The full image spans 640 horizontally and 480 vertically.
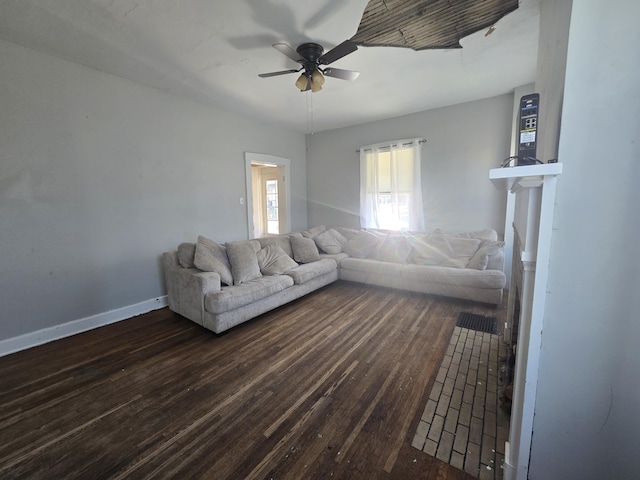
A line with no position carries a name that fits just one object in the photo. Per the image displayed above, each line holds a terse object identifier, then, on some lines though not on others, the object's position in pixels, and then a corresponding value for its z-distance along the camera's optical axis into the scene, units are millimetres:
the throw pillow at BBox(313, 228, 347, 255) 4543
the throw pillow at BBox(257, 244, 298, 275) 3432
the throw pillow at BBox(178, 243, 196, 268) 2992
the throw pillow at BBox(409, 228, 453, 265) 3699
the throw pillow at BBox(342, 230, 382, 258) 4332
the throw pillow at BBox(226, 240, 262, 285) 3041
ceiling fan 2309
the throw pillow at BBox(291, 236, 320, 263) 4055
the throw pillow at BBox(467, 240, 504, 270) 3305
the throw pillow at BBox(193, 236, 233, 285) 2848
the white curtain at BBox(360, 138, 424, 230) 4484
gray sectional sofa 2740
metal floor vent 2656
